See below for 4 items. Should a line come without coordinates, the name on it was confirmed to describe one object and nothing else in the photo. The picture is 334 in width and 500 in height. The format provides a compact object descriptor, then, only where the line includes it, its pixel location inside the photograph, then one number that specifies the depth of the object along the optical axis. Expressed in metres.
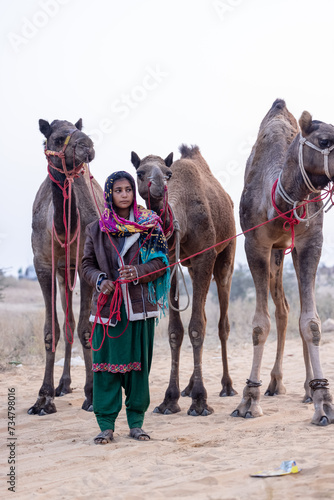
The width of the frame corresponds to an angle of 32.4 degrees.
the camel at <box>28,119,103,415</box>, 6.14
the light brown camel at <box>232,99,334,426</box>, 5.29
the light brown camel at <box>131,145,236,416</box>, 6.09
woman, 4.83
